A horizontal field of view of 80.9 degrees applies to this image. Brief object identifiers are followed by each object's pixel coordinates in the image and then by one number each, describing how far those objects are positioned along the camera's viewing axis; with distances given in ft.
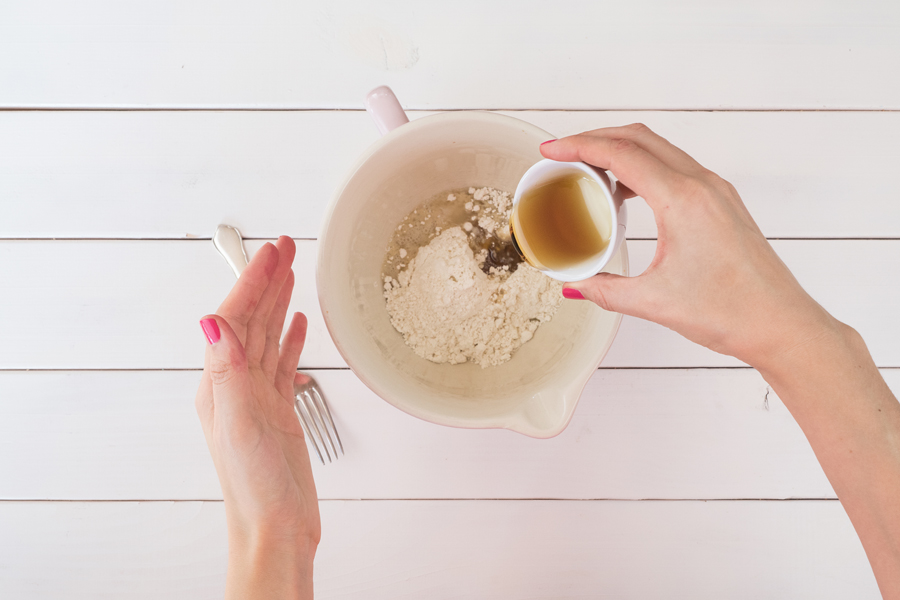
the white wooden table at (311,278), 2.70
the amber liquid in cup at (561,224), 2.16
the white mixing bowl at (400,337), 2.07
